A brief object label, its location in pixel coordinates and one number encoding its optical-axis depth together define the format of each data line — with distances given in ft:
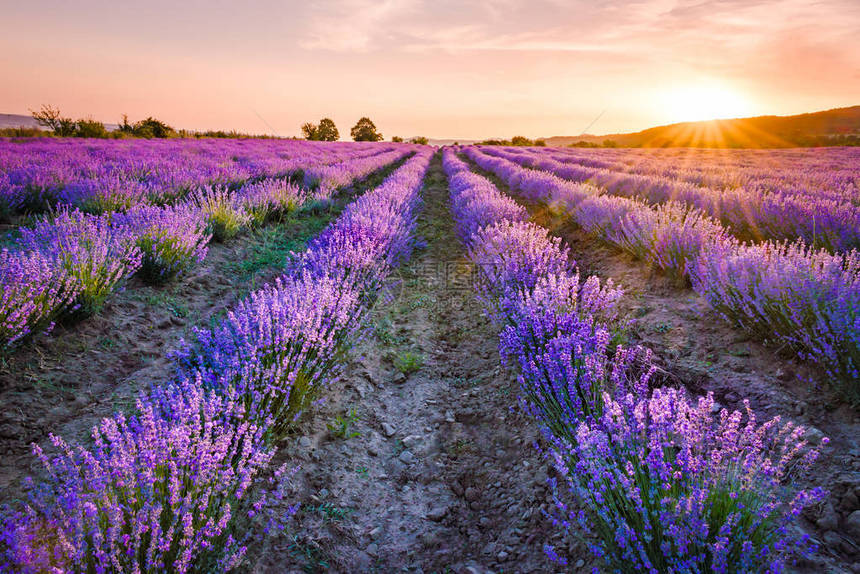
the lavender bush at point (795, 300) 7.11
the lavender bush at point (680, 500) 4.12
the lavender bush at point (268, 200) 22.11
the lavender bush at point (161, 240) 13.60
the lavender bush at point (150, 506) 4.18
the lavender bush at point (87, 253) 10.54
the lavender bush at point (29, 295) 8.54
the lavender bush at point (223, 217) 18.49
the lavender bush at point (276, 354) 7.05
